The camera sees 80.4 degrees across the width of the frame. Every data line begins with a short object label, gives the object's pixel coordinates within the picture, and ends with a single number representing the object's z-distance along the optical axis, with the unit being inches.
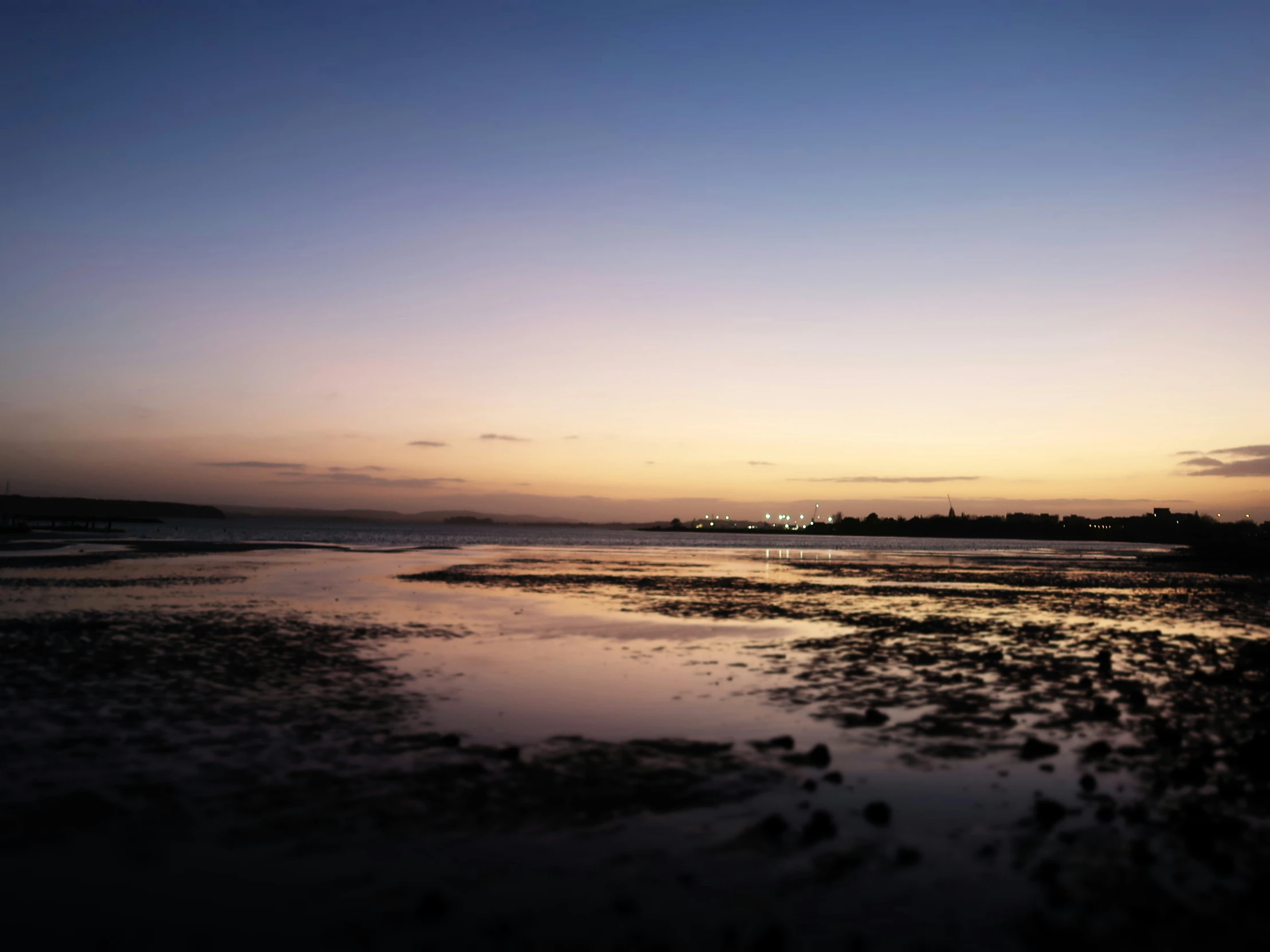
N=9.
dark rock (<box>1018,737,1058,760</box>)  403.9
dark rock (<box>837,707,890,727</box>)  472.4
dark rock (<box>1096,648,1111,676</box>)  626.2
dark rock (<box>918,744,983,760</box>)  404.8
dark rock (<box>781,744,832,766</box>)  390.3
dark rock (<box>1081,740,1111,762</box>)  399.9
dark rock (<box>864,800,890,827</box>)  310.7
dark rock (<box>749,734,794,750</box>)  419.2
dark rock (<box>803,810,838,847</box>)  291.3
